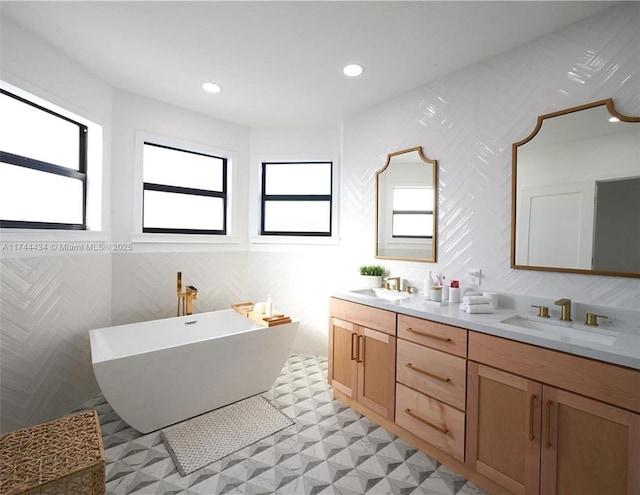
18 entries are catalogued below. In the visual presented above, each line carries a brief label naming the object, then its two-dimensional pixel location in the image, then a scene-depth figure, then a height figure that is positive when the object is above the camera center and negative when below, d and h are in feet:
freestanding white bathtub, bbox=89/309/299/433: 6.74 -2.99
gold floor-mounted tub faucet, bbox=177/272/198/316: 10.32 -1.76
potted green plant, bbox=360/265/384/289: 9.71 -0.95
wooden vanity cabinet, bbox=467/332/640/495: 4.28 -2.61
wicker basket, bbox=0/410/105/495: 4.44 -3.29
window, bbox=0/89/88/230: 7.06 +1.71
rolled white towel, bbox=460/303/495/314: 6.48 -1.25
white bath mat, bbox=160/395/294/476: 6.62 -4.39
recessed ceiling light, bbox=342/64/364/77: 7.92 +4.36
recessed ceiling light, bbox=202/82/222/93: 9.05 +4.41
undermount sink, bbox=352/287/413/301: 8.73 -1.37
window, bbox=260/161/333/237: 12.43 +1.74
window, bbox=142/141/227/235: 10.82 +1.76
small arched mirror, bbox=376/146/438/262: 8.74 +1.10
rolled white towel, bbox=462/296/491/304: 6.64 -1.10
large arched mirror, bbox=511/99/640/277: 5.68 +1.05
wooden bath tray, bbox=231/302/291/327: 8.97 -2.21
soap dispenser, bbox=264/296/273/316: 9.75 -2.02
